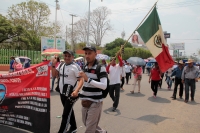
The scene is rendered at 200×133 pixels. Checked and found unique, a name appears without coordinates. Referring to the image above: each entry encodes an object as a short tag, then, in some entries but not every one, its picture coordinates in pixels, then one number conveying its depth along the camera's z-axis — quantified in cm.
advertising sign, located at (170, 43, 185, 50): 8775
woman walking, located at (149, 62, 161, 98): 864
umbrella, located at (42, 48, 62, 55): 1425
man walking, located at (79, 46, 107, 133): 302
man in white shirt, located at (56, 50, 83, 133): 367
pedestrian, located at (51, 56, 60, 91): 399
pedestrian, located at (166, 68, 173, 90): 1178
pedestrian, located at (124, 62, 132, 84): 1385
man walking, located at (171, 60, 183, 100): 868
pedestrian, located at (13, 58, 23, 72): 923
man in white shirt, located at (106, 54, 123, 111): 611
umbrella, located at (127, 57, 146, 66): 1169
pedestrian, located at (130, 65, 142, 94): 1002
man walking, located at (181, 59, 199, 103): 797
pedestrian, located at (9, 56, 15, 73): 1113
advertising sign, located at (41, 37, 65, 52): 2466
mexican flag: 600
